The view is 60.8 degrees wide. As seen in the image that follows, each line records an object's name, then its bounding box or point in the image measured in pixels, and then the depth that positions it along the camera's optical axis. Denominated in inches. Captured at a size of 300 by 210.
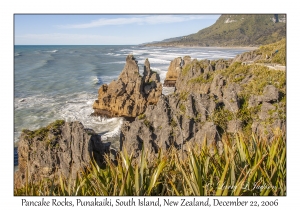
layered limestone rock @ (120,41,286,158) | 585.9
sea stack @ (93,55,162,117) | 1289.4
